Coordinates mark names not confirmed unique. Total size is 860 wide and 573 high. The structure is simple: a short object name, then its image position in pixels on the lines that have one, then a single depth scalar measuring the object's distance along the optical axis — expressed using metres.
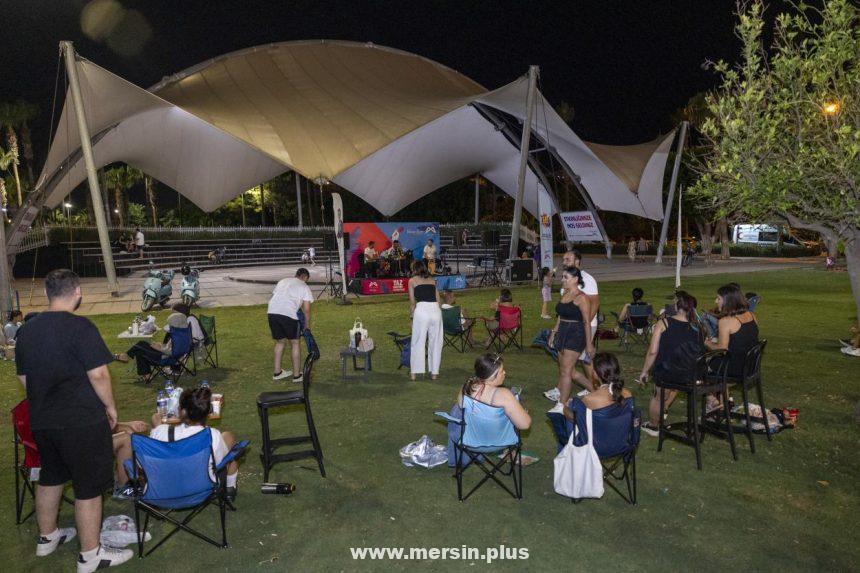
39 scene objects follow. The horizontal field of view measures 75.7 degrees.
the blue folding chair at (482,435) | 4.18
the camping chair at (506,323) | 9.39
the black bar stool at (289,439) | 4.73
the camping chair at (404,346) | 8.40
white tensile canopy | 17.20
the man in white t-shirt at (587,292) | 6.72
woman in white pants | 7.41
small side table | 8.11
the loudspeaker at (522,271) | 20.66
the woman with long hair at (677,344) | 5.26
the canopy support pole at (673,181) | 28.21
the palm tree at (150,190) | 49.34
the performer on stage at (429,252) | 19.47
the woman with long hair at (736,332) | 5.43
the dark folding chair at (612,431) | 4.08
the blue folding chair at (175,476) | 3.43
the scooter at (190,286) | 14.52
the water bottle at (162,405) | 4.89
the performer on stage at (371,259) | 19.94
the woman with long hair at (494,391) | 4.16
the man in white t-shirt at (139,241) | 29.39
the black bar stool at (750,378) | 5.35
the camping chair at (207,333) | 8.63
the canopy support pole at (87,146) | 14.62
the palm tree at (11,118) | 49.62
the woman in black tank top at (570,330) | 5.96
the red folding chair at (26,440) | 3.92
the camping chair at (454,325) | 9.34
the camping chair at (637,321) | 9.33
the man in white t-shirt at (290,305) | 7.45
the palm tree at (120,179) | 53.09
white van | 58.59
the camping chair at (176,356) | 7.65
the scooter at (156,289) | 14.59
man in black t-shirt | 3.22
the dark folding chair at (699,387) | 5.07
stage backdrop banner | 20.64
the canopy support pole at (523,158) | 17.67
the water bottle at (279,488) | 4.53
